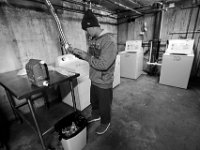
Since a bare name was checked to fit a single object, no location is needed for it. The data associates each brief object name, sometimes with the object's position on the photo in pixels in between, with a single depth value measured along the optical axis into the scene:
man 1.24
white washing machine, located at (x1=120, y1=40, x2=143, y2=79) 3.32
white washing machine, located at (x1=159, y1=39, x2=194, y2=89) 2.60
